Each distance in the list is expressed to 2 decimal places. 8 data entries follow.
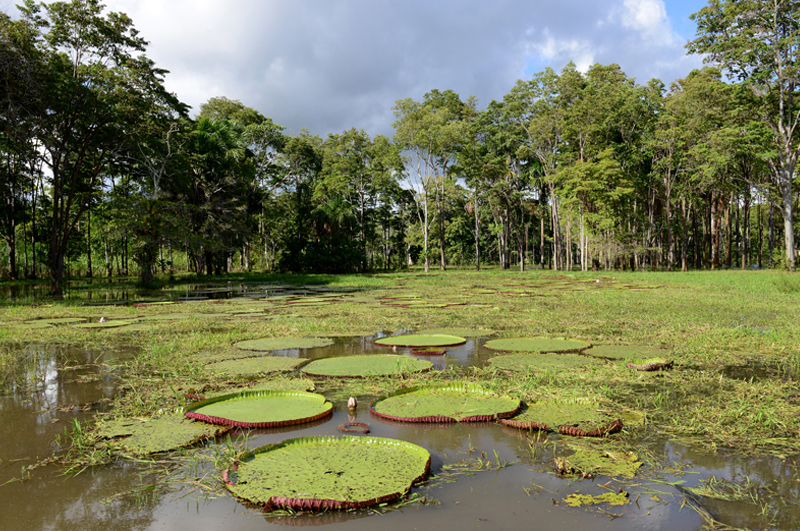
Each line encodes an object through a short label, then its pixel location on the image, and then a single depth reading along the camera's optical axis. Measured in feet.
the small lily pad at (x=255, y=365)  15.06
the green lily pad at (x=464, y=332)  21.72
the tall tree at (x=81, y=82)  44.65
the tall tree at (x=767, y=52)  68.49
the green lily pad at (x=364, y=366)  14.38
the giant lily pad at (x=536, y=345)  17.66
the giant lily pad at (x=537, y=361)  14.89
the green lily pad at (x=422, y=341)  18.90
